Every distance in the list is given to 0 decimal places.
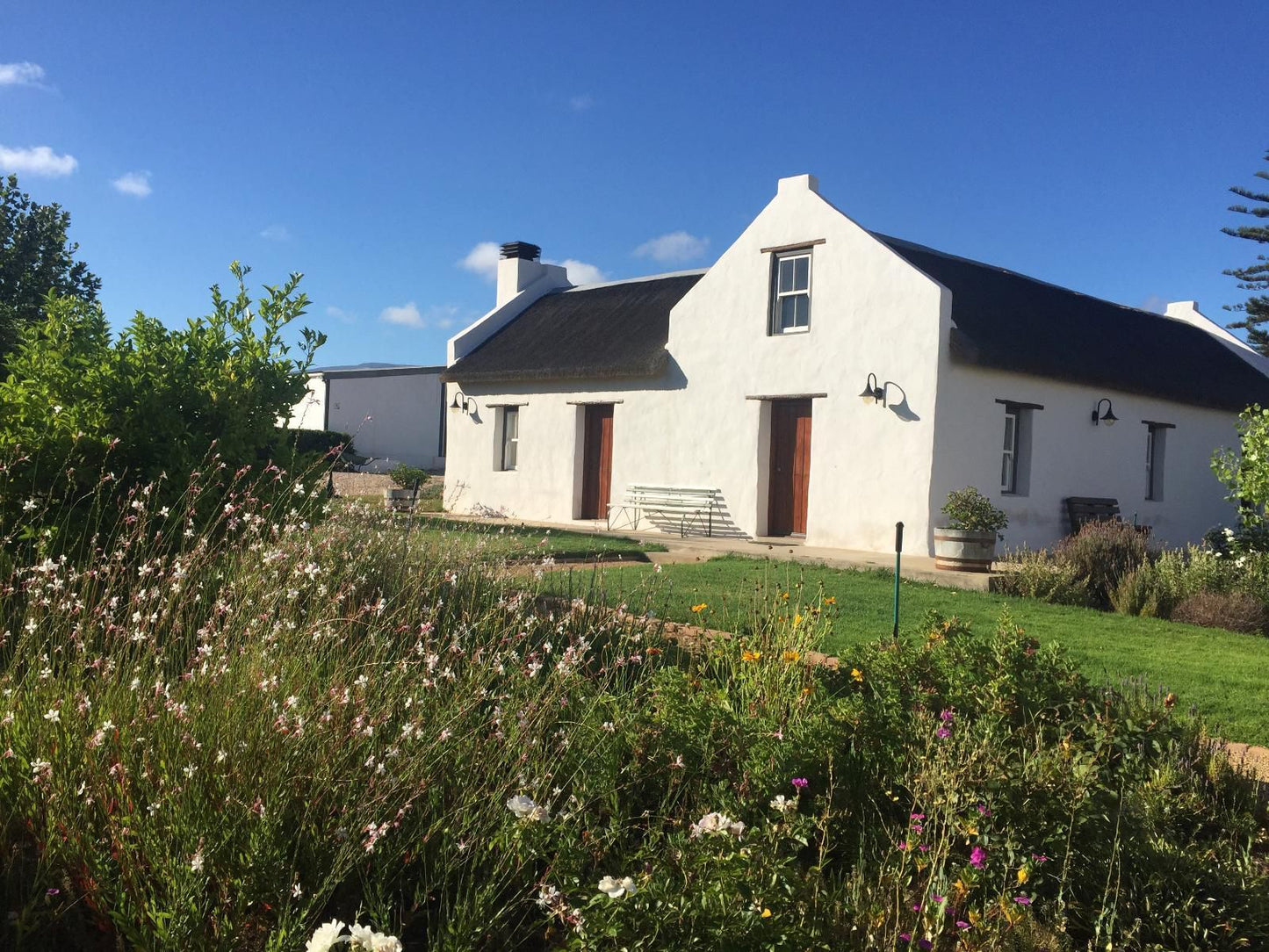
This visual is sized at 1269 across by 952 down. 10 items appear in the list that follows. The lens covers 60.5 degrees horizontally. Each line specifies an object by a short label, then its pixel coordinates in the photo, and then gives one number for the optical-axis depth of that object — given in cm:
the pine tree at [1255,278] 2845
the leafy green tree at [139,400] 600
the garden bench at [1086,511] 1596
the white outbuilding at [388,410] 3272
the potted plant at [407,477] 2109
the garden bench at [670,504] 1677
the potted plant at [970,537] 1218
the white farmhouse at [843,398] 1449
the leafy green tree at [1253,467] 1145
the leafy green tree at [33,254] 3103
